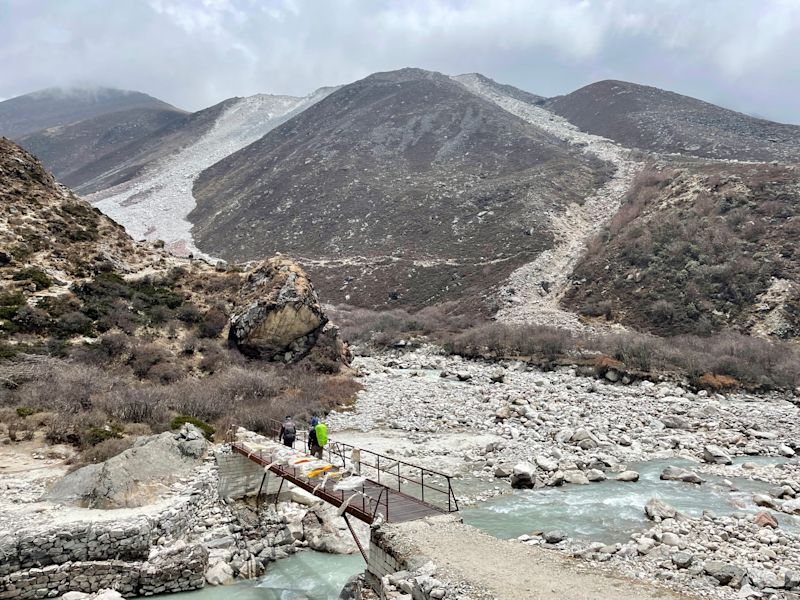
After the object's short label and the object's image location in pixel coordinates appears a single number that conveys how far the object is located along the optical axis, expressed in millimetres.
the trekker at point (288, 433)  16203
